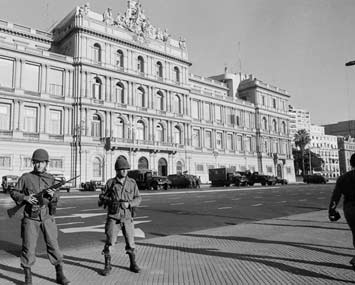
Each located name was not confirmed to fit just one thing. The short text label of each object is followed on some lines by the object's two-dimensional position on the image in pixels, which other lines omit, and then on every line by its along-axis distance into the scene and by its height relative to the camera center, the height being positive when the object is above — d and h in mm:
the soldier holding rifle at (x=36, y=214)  5242 -408
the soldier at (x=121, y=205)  5945 -344
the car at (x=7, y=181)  34806 +628
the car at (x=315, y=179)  57500 +98
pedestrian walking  5855 -290
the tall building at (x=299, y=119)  166375 +28766
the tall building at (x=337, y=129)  176375 +24773
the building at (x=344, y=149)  160000 +13094
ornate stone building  43812 +11993
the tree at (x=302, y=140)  111312 +12228
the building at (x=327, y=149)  152875 +13090
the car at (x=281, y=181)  56875 -133
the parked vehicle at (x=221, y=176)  51062 +788
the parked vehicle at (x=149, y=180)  38875 +360
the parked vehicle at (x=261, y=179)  52444 +223
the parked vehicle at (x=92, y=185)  39938 +4
